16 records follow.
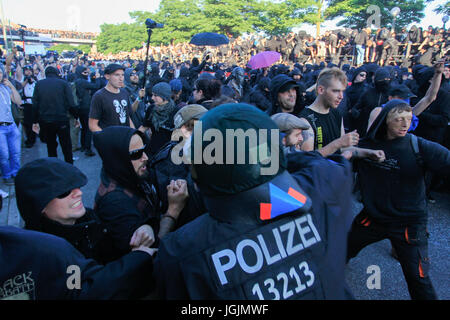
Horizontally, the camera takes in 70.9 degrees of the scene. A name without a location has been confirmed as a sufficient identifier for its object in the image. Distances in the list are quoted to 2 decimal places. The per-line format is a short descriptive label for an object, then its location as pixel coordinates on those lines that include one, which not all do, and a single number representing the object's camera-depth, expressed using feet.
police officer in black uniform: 3.11
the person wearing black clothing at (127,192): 5.93
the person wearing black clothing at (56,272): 3.56
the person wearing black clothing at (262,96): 18.88
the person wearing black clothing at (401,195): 7.49
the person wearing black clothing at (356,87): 20.42
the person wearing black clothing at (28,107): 24.72
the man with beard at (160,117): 13.25
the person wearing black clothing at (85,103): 23.35
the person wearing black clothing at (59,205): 4.99
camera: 19.06
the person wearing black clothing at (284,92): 11.37
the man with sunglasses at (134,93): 17.59
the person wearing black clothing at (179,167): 5.96
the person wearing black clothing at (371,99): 16.79
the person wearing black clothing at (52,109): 17.78
